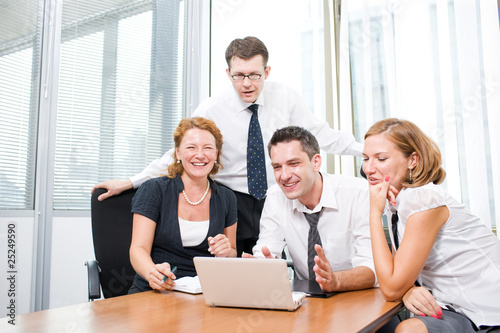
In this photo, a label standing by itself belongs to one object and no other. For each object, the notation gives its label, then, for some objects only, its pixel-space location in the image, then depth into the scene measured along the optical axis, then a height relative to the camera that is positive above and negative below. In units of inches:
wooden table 40.7 -11.9
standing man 89.3 +17.5
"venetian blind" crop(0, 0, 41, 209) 114.3 +28.6
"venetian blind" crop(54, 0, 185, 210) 125.0 +36.1
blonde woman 51.6 -5.4
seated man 71.7 -1.4
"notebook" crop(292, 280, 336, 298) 54.8 -11.7
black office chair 73.8 -7.1
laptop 45.9 -8.8
